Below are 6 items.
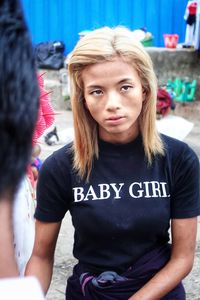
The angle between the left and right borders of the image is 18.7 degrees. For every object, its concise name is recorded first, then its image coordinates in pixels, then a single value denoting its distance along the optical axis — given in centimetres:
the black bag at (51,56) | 804
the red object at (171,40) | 753
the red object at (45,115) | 224
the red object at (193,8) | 720
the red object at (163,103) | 536
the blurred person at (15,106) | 75
